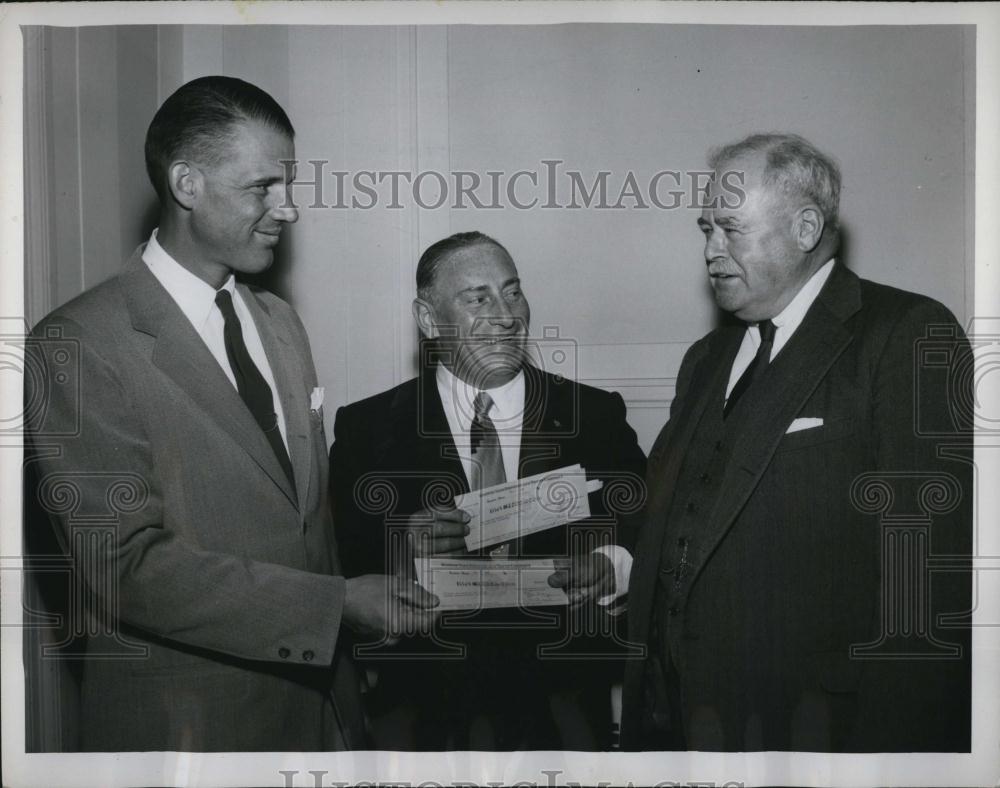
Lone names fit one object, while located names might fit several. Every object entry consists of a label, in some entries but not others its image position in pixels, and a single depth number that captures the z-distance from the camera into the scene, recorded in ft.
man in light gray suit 7.81
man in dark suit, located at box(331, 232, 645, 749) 8.21
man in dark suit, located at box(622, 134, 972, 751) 7.87
